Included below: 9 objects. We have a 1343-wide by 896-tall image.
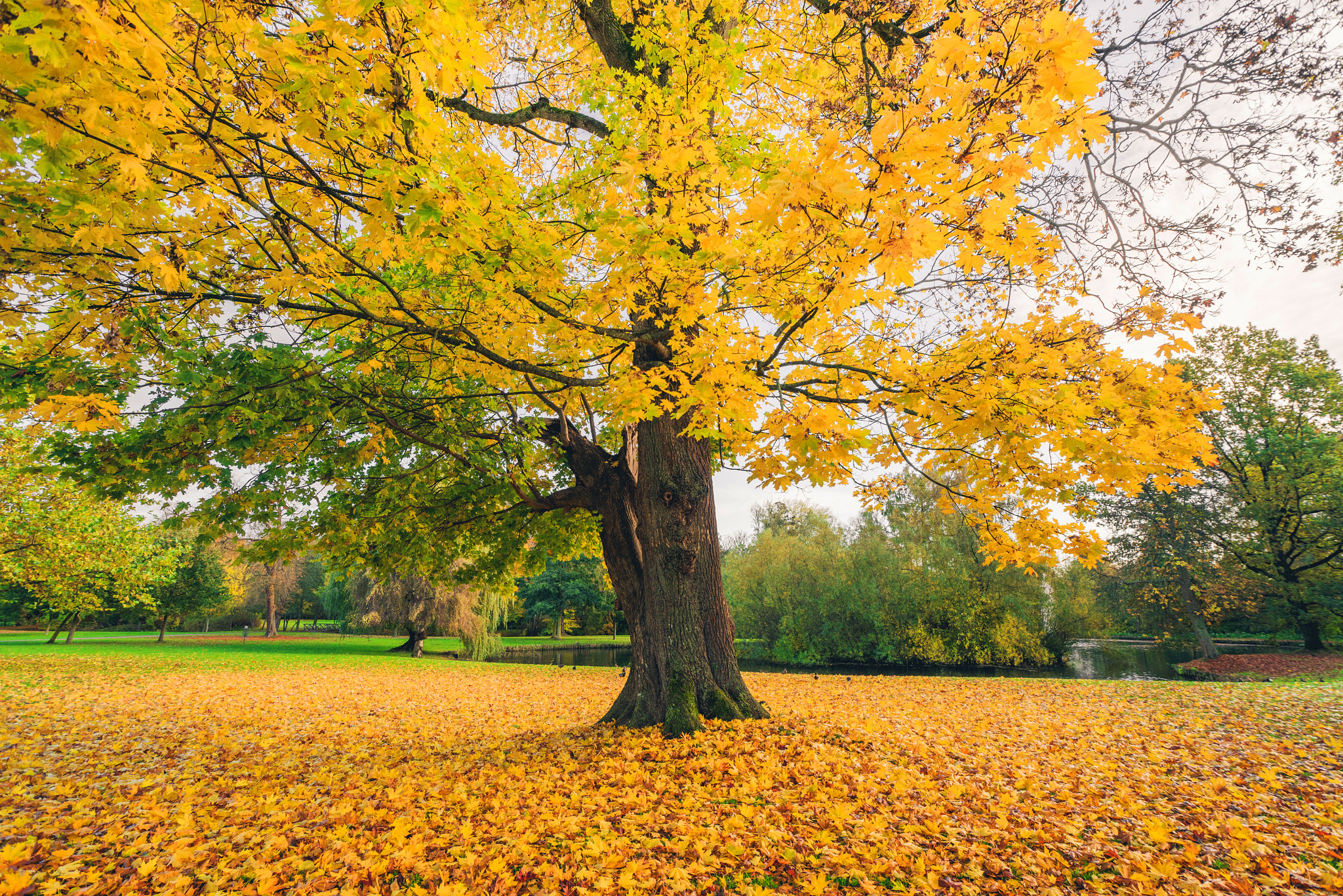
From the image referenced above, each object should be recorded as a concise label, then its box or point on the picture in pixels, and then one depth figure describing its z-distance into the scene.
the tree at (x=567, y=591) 39.00
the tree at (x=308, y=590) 48.79
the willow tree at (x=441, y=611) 20.86
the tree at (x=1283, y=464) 17.03
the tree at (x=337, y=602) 32.14
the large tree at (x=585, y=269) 2.18
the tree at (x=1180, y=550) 20.06
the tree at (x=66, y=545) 13.03
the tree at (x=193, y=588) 28.33
